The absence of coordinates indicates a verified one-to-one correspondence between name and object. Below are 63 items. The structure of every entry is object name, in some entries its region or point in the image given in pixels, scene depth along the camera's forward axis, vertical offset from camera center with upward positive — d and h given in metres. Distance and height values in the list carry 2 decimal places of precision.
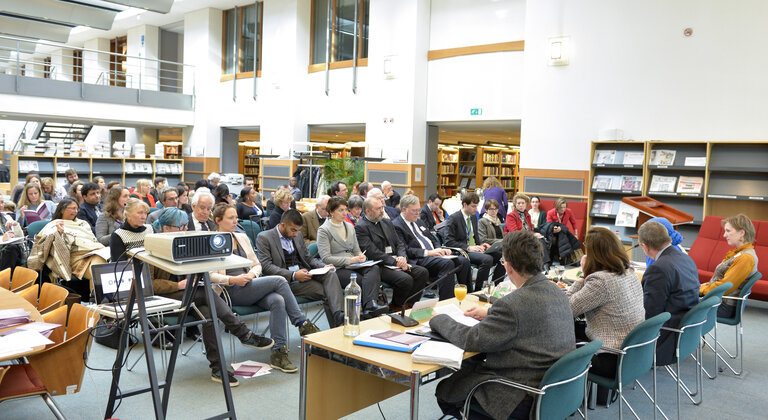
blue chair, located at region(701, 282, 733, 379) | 3.89 -0.97
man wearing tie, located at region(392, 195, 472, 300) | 6.16 -0.97
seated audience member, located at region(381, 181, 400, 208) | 9.34 -0.55
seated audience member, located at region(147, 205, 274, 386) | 4.02 -1.09
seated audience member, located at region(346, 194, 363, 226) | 6.08 -0.48
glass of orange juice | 3.49 -0.78
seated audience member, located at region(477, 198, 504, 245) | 7.50 -0.79
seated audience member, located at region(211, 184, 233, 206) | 7.66 -0.50
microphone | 3.07 -0.85
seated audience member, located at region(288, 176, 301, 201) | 11.01 -0.59
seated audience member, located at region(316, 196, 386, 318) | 5.37 -0.89
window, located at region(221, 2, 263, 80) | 14.78 +3.11
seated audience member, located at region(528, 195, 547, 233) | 9.07 -0.77
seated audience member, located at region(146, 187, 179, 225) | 6.89 -0.53
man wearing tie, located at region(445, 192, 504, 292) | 6.70 -0.89
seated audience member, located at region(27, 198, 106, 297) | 4.96 -0.87
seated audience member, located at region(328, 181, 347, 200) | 8.42 -0.43
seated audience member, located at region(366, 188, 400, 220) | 7.09 -0.65
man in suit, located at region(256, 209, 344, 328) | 4.89 -0.96
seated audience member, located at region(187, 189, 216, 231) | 4.96 -0.49
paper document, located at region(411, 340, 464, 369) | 2.46 -0.83
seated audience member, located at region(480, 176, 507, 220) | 9.40 -0.46
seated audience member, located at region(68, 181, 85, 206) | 8.05 -0.57
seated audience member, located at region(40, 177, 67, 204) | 8.95 -0.55
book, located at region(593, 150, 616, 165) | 9.05 +0.19
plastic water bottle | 2.91 -0.80
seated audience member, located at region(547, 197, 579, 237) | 8.84 -0.75
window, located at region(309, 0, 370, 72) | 13.00 +3.00
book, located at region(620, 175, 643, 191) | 8.80 -0.20
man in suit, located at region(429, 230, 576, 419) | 2.48 -0.75
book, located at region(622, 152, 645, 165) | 8.74 +0.18
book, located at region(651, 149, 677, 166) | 8.52 +0.21
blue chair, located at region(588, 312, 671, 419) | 3.04 -1.01
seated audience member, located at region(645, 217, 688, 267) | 4.95 -0.55
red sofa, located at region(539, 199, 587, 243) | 9.29 -0.73
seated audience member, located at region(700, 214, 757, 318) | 4.64 -0.76
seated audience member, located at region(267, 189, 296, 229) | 6.95 -0.54
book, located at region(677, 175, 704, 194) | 8.26 -0.18
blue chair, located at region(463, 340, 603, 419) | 2.44 -0.96
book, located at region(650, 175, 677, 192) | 8.52 -0.19
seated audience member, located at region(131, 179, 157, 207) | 8.69 -0.54
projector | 2.44 -0.40
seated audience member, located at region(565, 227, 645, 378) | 3.17 -0.72
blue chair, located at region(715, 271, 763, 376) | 4.51 -1.04
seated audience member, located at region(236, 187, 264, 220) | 7.87 -0.66
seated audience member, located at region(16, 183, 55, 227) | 7.20 -0.64
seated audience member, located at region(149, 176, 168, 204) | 9.78 -0.54
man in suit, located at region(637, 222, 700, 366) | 3.65 -0.78
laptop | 3.80 -0.94
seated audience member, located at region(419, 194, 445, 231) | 7.69 -0.69
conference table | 2.46 -1.01
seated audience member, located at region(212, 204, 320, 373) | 4.35 -1.07
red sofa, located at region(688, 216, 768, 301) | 6.66 -0.91
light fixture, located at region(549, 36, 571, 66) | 9.53 +1.97
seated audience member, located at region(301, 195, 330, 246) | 6.49 -0.69
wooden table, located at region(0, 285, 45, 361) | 2.96 -0.84
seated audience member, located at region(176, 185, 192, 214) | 7.58 -0.60
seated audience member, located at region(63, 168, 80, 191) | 9.96 -0.41
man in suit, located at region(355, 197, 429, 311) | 5.75 -0.93
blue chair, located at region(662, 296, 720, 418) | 3.51 -0.98
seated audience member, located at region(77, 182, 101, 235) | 6.29 -0.57
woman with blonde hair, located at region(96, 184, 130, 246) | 5.66 -0.61
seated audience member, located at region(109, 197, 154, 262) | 4.46 -0.61
